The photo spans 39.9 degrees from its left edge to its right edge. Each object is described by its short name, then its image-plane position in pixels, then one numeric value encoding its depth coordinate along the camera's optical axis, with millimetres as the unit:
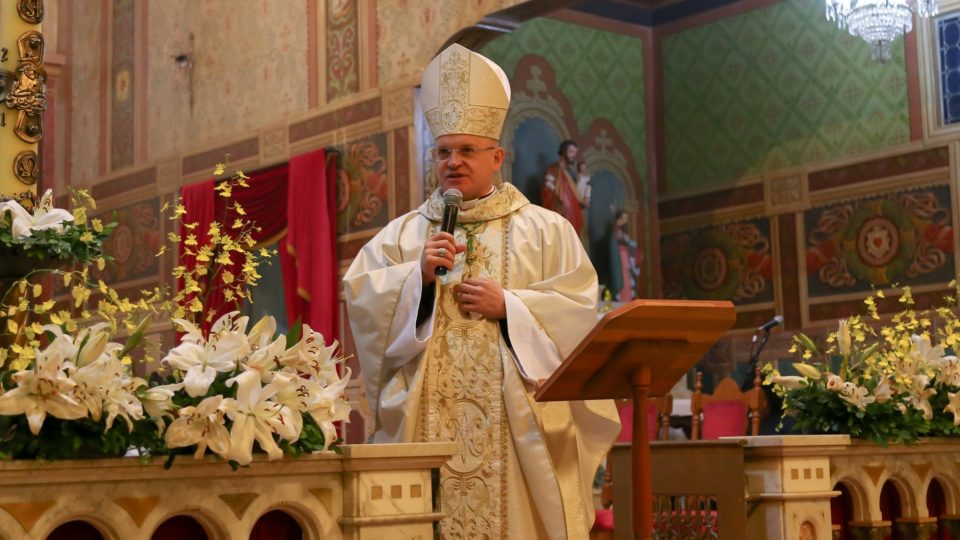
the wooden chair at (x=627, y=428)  6773
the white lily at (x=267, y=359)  2793
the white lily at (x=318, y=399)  2832
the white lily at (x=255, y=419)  2697
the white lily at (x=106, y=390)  2516
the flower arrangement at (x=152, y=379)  2506
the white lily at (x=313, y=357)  2910
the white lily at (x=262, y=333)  2885
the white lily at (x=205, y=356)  2715
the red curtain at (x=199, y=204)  11570
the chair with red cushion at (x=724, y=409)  7602
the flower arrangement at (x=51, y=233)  2855
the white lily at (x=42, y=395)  2451
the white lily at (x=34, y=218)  2873
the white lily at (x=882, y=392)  4449
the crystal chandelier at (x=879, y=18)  9305
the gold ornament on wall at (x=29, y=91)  3457
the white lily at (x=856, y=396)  4410
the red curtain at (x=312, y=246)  10531
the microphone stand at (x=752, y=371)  8055
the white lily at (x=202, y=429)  2660
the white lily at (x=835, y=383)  4430
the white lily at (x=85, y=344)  2553
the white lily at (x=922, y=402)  4570
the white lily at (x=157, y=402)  2670
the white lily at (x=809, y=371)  4539
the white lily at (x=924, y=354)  4707
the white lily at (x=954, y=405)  4688
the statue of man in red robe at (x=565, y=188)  11672
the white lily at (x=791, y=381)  4552
